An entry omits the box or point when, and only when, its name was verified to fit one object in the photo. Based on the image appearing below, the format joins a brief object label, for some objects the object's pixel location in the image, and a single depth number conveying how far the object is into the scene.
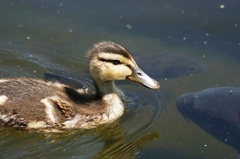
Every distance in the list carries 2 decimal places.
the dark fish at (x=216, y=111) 6.20
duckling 6.20
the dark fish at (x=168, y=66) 7.48
